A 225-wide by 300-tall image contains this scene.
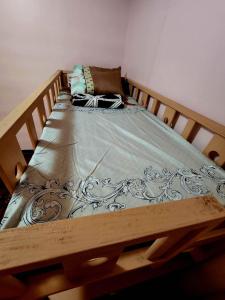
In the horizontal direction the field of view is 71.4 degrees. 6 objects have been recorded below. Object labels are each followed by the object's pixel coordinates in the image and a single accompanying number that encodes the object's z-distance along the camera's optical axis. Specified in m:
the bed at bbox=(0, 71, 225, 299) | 0.25
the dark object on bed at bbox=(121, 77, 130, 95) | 1.76
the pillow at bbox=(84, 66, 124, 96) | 1.45
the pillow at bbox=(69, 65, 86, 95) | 1.43
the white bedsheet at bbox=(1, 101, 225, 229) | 0.52
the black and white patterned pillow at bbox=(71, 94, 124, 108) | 1.32
